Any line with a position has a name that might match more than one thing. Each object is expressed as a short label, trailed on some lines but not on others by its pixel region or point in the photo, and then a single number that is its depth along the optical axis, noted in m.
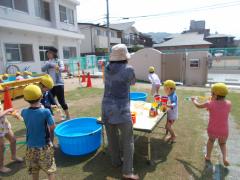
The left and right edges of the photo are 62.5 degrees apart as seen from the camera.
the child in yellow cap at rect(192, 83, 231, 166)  2.92
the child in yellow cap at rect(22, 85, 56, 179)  2.36
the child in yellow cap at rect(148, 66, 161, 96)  6.73
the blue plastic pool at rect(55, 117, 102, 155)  3.37
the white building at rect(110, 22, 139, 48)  42.00
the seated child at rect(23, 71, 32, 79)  10.38
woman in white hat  2.66
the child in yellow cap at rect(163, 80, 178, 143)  3.81
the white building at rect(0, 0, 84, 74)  12.60
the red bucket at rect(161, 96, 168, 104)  3.87
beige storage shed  10.97
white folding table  3.11
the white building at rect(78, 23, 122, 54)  29.76
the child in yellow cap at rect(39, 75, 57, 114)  3.23
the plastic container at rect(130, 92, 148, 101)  5.32
